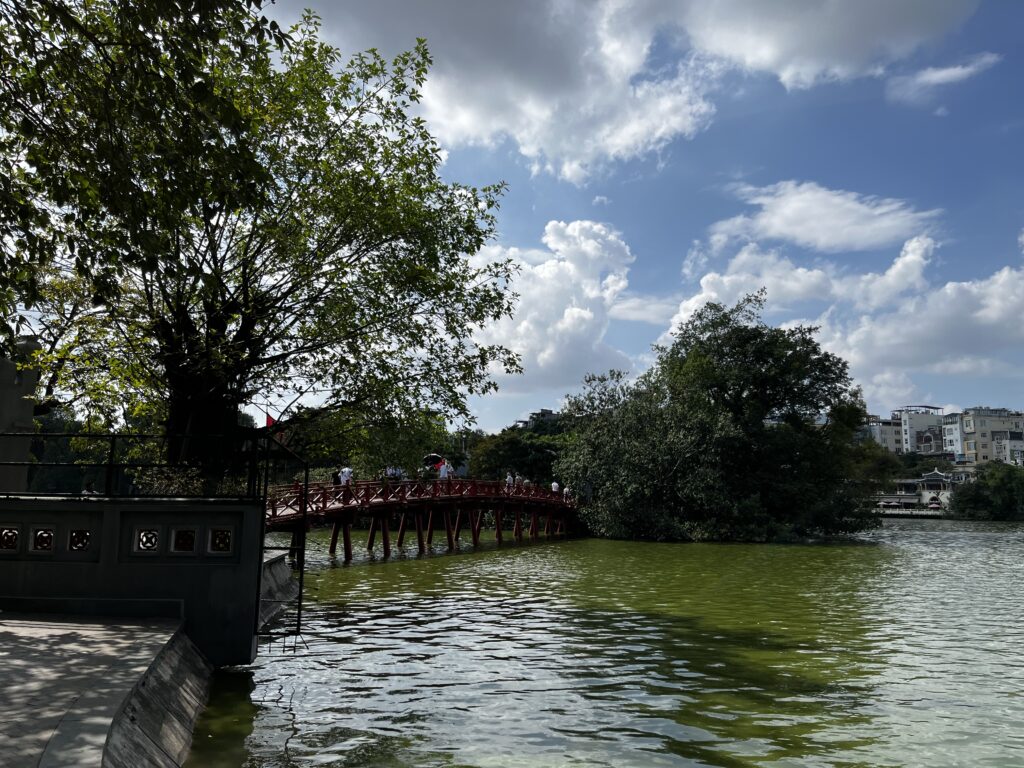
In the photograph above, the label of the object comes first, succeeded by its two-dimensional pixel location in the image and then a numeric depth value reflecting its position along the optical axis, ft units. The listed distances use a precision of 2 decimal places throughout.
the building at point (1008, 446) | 474.08
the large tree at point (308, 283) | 58.23
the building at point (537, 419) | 283.05
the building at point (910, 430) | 588.91
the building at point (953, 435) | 531.50
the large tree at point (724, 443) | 142.20
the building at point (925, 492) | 344.90
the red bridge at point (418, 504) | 88.48
